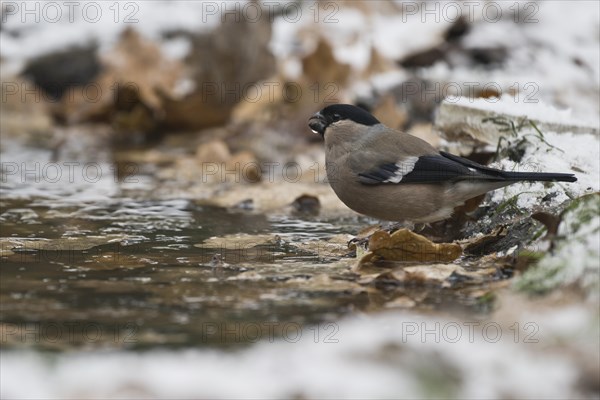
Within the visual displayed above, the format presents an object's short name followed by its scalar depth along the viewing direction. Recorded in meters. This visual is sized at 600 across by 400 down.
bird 9.12
